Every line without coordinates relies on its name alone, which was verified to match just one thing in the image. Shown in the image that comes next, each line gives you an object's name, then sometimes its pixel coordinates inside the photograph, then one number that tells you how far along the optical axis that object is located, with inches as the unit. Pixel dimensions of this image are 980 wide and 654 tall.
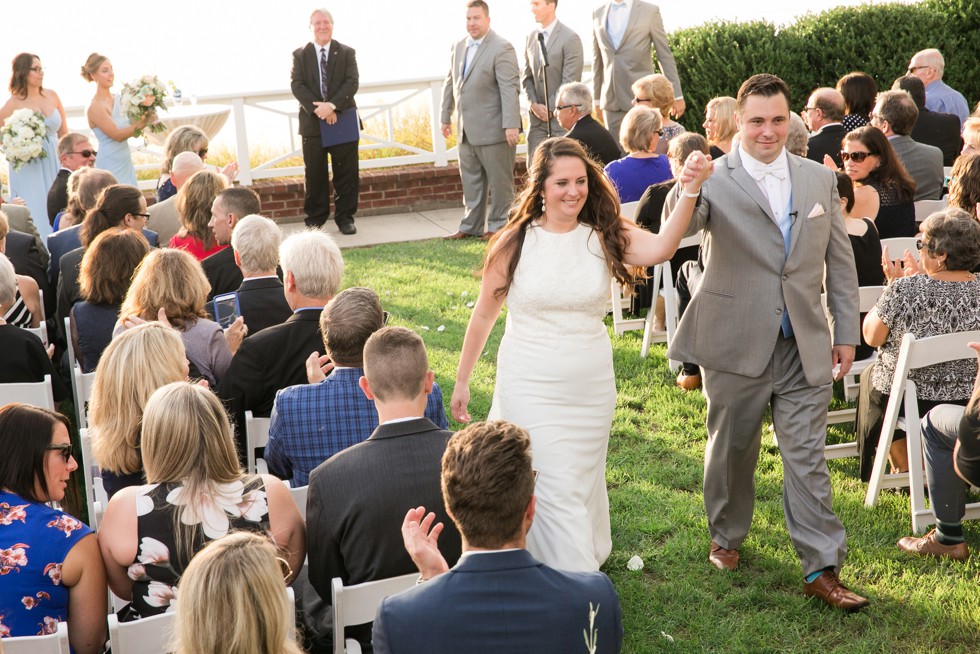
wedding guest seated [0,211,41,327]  270.4
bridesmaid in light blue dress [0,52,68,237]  401.4
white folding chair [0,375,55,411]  205.5
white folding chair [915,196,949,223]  320.2
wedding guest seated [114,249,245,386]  211.0
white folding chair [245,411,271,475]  188.7
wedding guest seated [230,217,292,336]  225.3
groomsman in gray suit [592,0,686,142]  465.4
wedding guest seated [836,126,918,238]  278.2
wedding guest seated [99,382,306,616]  141.7
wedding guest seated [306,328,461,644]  142.6
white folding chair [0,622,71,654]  121.8
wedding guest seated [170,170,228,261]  274.2
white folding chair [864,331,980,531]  205.9
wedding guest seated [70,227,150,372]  234.7
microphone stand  463.5
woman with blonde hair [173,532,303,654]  104.5
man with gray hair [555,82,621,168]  370.3
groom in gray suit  181.2
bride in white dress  177.3
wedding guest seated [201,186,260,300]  259.0
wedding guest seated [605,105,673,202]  326.0
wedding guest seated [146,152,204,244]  310.7
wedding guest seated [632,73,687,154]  367.6
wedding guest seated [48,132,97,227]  346.9
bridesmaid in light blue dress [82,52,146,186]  398.9
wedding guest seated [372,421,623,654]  106.3
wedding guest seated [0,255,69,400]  221.8
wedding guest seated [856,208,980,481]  204.8
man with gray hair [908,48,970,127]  433.7
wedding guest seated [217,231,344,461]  200.4
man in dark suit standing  468.8
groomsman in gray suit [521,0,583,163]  460.1
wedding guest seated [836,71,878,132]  350.6
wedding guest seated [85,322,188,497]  170.6
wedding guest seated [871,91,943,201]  318.3
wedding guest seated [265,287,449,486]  171.8
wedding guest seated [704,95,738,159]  349.1
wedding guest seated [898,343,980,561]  197.9
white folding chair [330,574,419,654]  130.9
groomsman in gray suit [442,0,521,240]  462.6
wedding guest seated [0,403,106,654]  138.9
